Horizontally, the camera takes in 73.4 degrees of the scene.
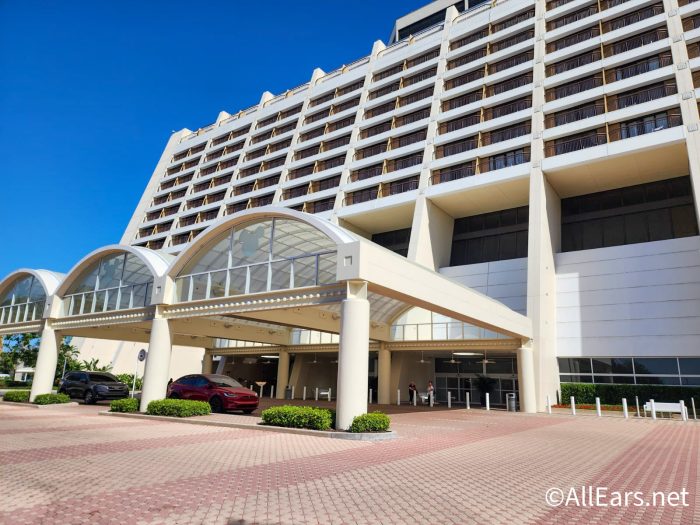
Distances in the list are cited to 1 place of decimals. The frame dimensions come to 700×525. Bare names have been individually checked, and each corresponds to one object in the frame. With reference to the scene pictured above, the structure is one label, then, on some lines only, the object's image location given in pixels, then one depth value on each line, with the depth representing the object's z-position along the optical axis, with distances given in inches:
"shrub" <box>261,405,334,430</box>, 522.9
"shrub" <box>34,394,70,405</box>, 879.1
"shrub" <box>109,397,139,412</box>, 733.3
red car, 735.1
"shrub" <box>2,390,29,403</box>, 958.4
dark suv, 944.9
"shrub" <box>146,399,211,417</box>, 658.2
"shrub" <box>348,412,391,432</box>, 485.7
